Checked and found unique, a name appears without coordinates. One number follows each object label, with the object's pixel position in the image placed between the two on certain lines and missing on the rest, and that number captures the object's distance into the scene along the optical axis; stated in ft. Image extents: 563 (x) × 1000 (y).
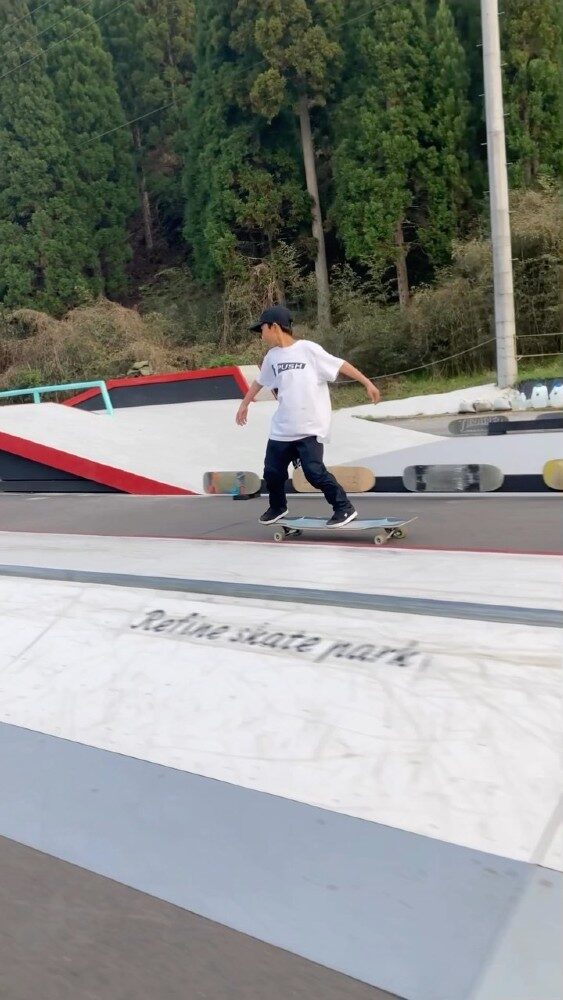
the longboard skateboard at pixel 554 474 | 23.68
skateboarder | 19.16
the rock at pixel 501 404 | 56.92
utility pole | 59.21
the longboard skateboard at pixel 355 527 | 18.86
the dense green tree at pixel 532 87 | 75.00
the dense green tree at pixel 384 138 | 84.74
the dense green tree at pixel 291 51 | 88.02
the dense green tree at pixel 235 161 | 93.91
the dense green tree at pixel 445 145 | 81.20
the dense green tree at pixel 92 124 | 108.27
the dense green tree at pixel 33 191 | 103.71
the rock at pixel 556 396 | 54.41
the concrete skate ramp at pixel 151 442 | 33.35
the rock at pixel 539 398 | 55.83
